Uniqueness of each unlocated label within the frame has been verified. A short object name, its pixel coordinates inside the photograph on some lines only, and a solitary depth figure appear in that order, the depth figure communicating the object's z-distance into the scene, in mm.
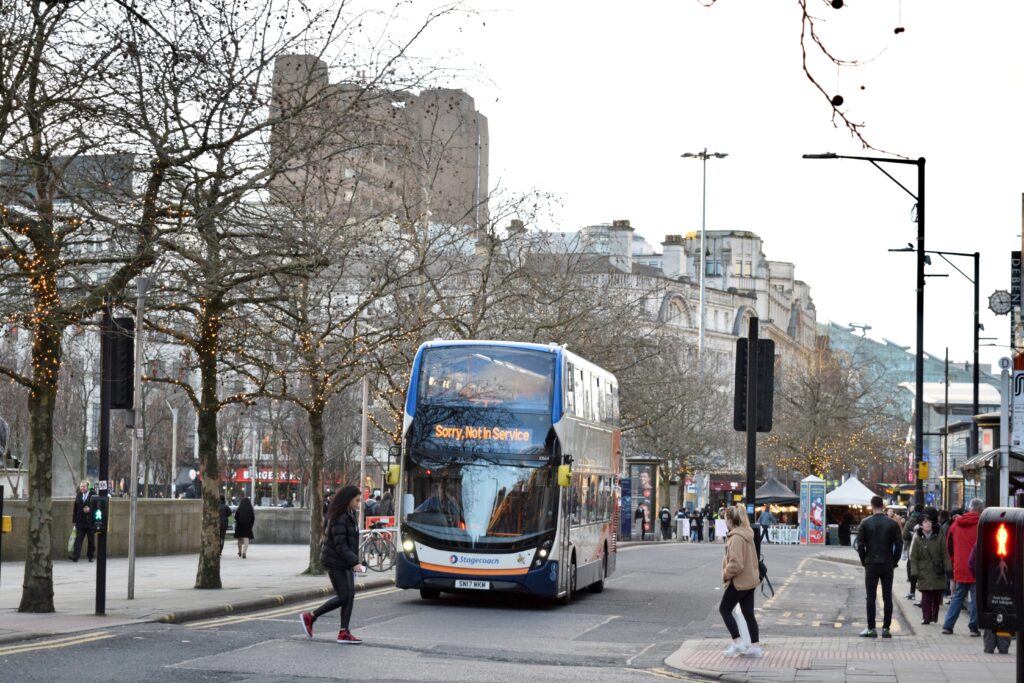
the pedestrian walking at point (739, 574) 17828
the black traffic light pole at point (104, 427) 20312
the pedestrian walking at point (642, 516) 69688
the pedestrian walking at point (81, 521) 35969
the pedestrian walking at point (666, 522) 73812
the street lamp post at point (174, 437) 76638
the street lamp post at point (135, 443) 20766
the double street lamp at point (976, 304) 42834
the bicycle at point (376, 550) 35406
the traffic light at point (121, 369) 21031
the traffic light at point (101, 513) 20484
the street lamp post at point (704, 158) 99438
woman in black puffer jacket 18250
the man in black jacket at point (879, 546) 20688
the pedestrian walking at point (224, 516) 47125
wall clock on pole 43062
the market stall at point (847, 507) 69625
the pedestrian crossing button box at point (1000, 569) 9844
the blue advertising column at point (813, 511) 69125
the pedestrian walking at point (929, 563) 23609
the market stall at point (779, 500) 72938
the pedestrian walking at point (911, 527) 31253
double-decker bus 24891
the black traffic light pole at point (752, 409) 19875
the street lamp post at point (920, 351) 35531
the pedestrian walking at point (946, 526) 25212
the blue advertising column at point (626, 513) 66750
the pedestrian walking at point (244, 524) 41362
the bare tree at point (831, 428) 84688
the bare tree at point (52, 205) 16734
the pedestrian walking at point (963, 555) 21031
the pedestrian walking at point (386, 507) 47812
